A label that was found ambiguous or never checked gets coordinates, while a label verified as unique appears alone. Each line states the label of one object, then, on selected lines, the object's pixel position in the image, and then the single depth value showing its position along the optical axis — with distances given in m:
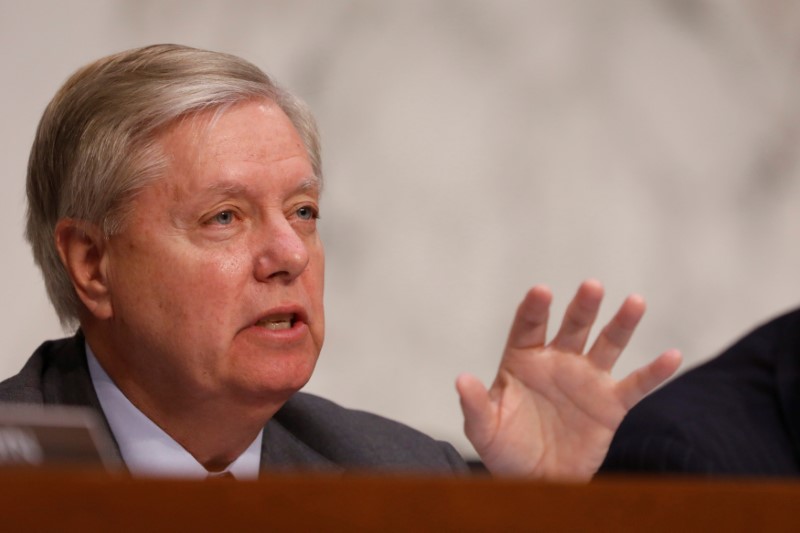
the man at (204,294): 3.24
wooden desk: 2.53
